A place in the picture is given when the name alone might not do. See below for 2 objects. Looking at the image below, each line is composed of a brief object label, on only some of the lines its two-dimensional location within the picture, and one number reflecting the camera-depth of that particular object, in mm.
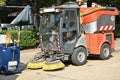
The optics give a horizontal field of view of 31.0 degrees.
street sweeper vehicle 7855
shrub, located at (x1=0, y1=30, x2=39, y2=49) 10487
